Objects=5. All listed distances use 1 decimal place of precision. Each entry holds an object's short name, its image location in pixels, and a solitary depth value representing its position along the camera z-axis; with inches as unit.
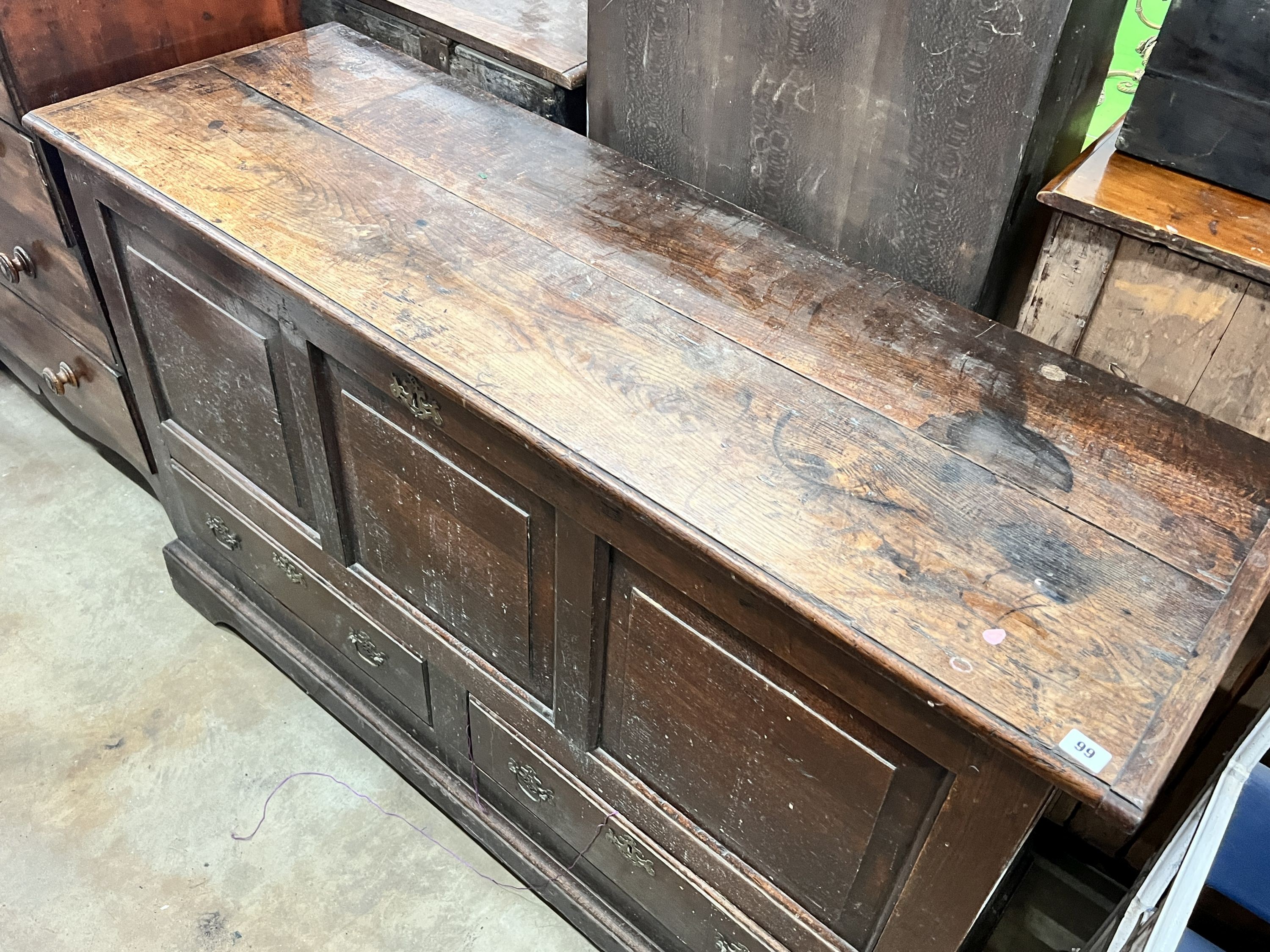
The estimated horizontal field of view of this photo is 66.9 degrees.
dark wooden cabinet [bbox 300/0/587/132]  56.3
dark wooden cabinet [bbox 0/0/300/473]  54.6
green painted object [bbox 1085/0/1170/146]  46.8
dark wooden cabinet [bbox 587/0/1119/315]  39.5
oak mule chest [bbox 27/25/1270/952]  32.0
